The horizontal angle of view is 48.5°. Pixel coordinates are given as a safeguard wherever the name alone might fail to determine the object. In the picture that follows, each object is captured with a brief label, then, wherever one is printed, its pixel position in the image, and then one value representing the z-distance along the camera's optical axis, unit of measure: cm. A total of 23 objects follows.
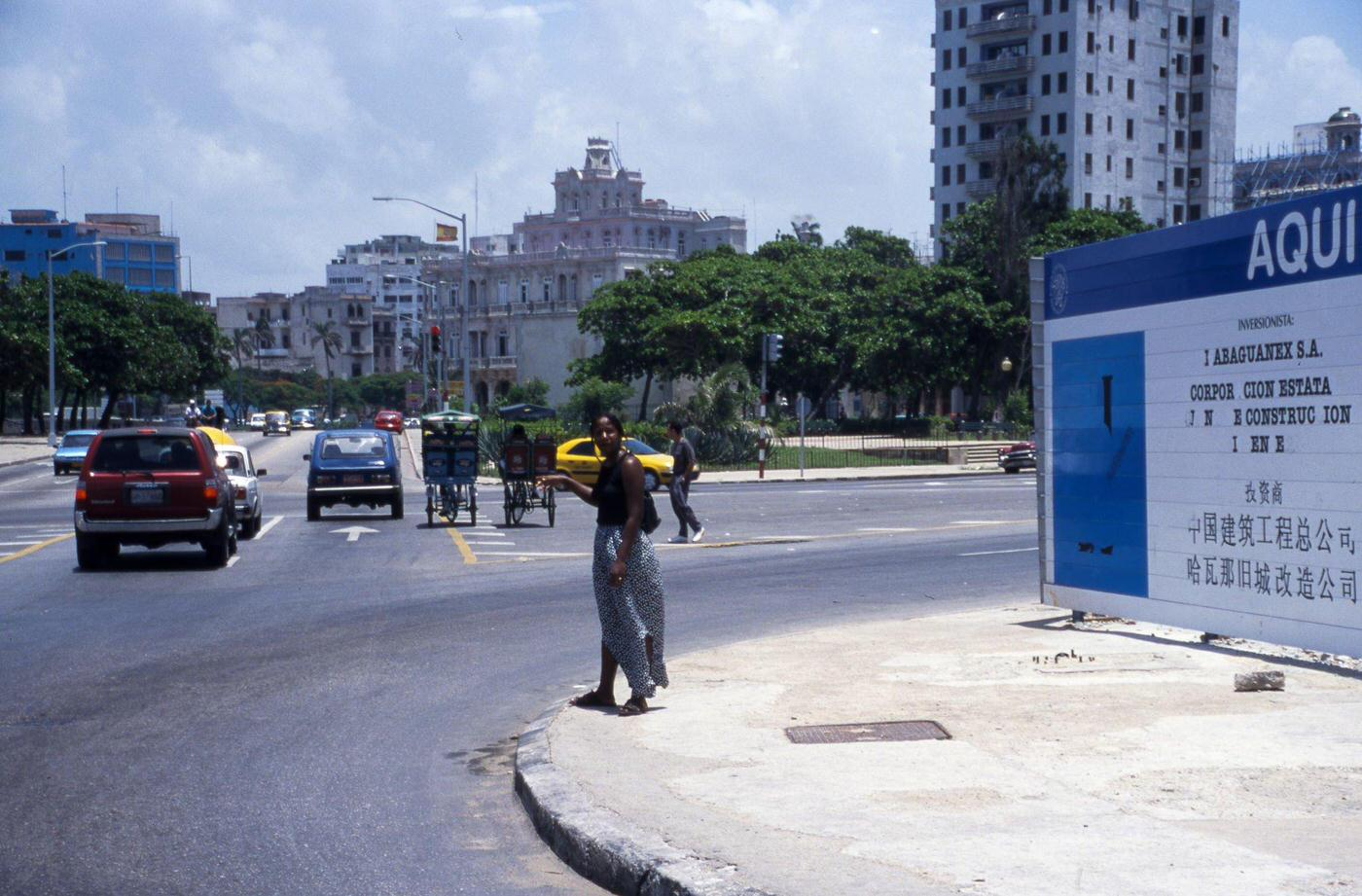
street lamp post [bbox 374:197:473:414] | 6269
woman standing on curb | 920
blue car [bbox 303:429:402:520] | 2902
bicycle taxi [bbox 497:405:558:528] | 2661
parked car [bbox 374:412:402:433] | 9100
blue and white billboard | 1031
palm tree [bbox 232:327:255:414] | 17375
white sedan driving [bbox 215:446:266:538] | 2422
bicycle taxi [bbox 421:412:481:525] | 2733
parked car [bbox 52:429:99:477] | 4975
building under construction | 9794
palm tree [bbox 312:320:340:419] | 18562
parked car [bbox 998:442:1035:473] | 5147
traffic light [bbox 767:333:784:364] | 4716
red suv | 1922
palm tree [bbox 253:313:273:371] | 19064
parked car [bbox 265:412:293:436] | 10050
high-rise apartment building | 10269
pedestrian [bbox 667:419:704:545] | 2353
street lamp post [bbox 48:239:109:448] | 7394
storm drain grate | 844
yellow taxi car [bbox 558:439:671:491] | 4147
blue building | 15275
